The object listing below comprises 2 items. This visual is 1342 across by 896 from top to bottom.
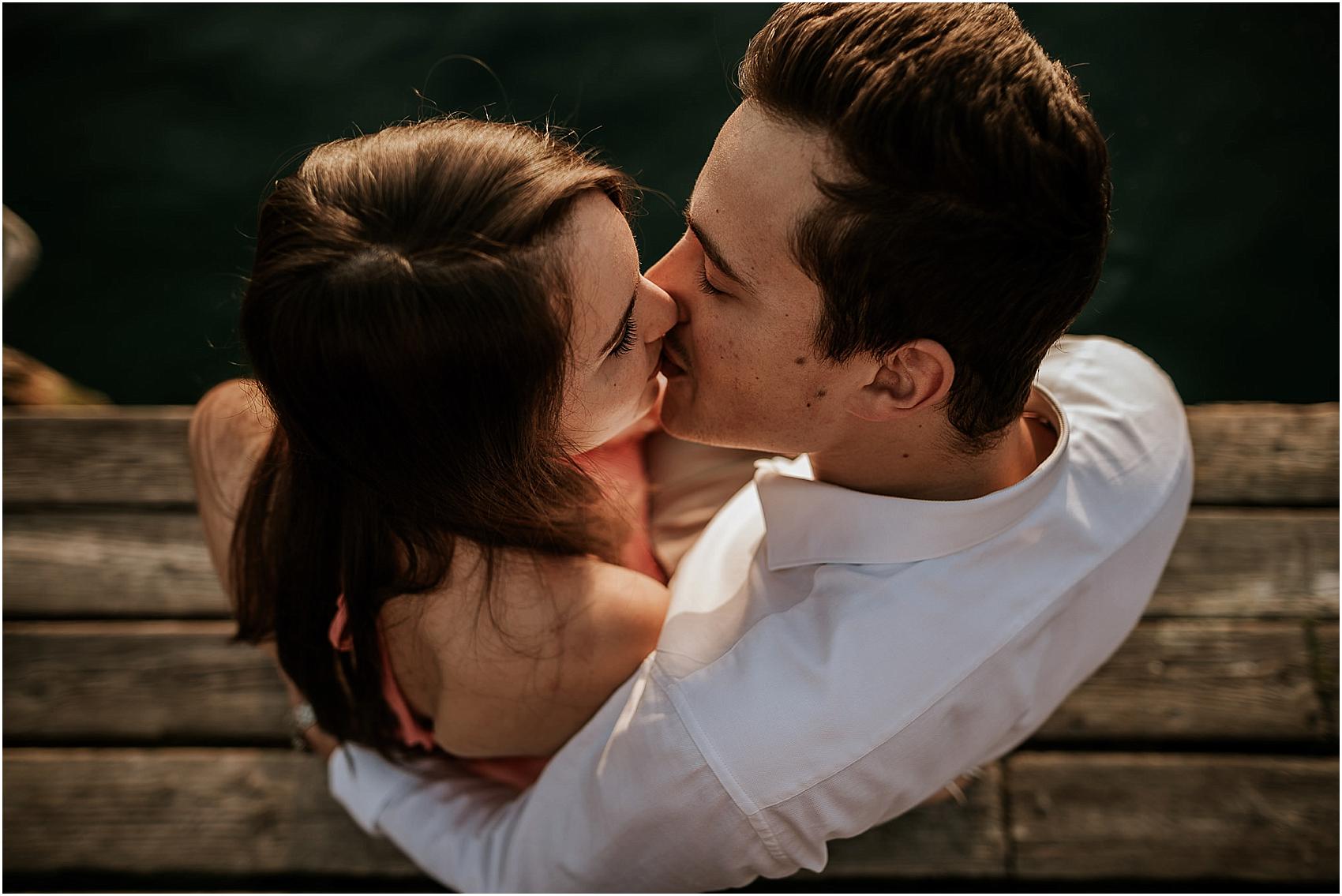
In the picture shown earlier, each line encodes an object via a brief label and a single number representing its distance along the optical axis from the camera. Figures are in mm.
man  1377
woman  1260
